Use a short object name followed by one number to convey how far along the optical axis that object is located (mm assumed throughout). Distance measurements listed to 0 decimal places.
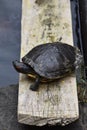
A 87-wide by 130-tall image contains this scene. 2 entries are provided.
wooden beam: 3088
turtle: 3295
